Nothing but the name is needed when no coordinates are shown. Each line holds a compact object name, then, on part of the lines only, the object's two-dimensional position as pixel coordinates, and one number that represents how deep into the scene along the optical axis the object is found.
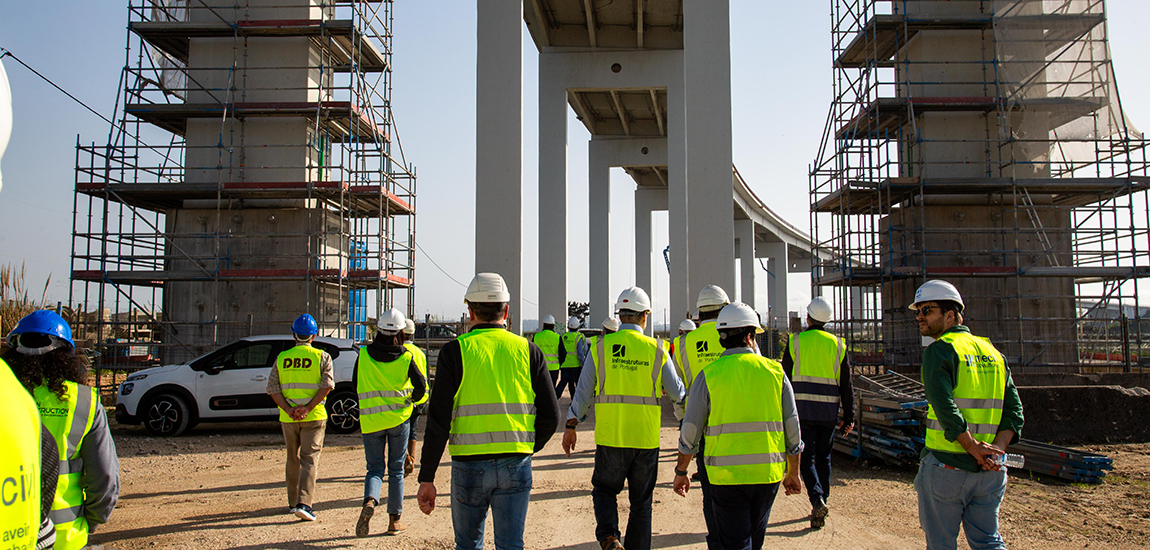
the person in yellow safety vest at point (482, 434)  3.62
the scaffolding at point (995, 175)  16.20
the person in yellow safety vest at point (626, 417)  4.81
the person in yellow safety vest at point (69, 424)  2.65
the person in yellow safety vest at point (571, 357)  13.82
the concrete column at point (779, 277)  53.56
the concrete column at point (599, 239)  28.55
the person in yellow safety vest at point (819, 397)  6.07
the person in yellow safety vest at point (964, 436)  3.60
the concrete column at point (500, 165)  15.07
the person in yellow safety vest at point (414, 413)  6.34
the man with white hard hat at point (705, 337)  6.81
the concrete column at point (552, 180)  21.06
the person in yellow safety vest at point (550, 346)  13.52
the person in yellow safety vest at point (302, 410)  6.28
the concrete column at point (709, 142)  14.91
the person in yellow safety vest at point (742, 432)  3.90
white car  11.23
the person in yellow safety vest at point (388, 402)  5.93
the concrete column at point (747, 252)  43.56
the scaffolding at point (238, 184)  16.16
